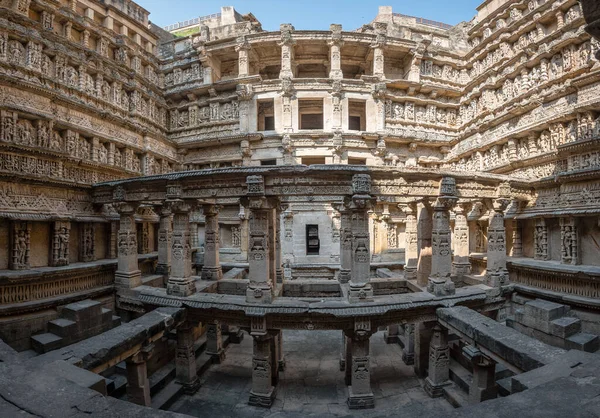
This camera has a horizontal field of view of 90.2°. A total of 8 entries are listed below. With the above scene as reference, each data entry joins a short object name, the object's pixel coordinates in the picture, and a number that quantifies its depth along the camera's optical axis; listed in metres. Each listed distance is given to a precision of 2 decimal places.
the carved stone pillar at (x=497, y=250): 10.25
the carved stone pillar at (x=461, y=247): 12.03
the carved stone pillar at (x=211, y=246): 11.49
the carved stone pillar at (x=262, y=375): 7.77
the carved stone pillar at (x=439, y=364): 8.24
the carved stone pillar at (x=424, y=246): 10.59
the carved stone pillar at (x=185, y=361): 8.48
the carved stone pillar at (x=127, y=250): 10.32
